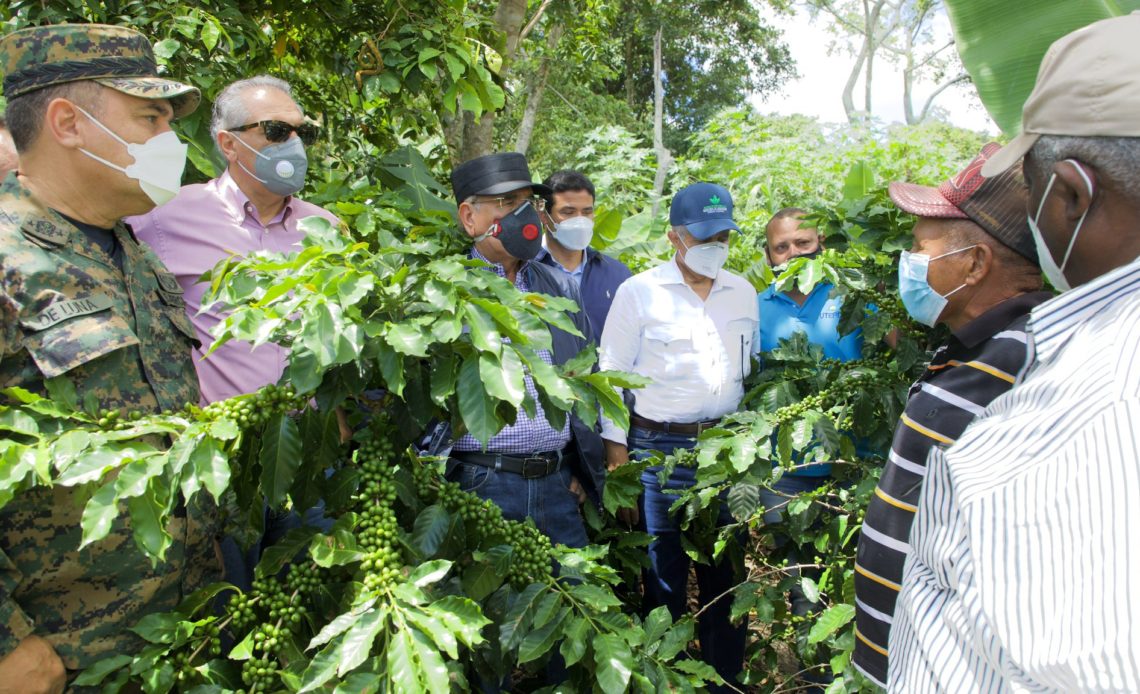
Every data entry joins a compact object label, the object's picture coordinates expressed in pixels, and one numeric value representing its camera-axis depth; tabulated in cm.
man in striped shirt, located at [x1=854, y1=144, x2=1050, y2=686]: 172
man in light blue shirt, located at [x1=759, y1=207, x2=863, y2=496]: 326
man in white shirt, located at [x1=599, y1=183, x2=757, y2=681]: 337
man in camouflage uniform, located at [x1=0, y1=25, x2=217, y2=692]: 165
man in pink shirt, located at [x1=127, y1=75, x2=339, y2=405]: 242
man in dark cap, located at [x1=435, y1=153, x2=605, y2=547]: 275
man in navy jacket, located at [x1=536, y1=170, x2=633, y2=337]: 404
